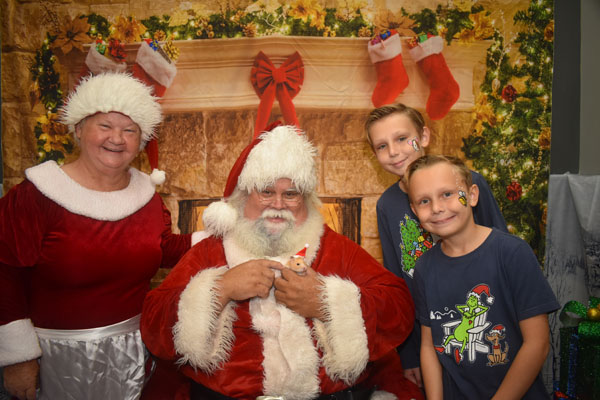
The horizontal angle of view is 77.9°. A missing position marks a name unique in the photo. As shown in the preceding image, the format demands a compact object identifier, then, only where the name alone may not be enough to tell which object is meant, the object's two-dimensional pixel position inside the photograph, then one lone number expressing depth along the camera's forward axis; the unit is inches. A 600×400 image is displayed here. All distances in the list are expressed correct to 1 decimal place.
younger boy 55.2
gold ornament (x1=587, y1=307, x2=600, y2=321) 89.7
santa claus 62.1
